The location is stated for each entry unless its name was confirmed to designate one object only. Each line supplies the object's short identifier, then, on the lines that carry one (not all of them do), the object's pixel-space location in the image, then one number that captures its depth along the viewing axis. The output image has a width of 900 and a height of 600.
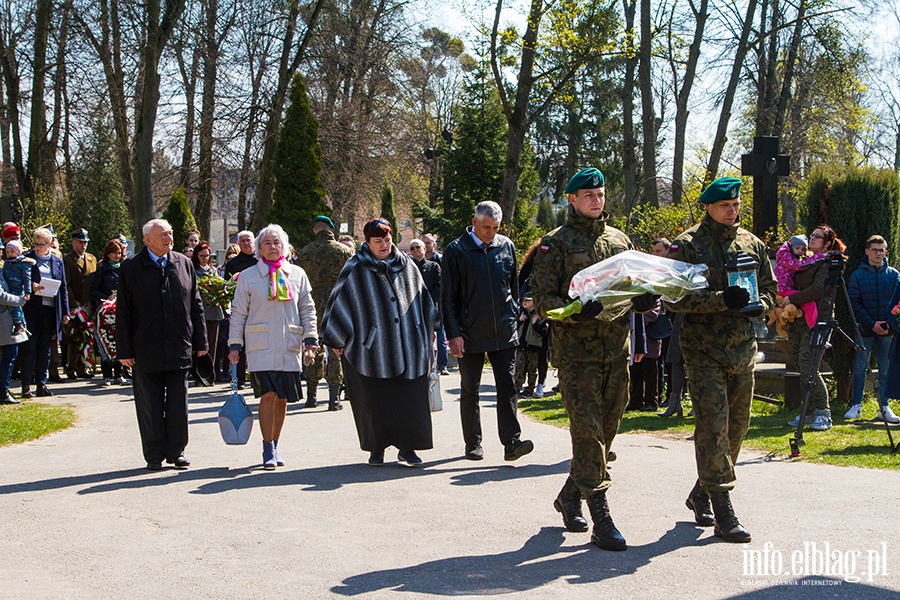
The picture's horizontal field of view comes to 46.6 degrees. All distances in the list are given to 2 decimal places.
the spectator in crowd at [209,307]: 15.07
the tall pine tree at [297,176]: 23.44
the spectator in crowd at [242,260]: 14.56
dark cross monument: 13.02
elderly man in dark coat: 8.37
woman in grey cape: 8.41
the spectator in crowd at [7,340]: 12.74
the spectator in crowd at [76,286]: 16.36
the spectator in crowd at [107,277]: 15.59
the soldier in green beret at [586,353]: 5.91
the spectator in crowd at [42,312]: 13.88
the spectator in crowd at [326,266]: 12.18
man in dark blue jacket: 11.05
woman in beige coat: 8.45
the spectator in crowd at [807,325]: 10.59
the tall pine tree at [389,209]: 55.33
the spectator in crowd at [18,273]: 13.04
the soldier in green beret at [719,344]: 5.89
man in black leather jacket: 8.44
